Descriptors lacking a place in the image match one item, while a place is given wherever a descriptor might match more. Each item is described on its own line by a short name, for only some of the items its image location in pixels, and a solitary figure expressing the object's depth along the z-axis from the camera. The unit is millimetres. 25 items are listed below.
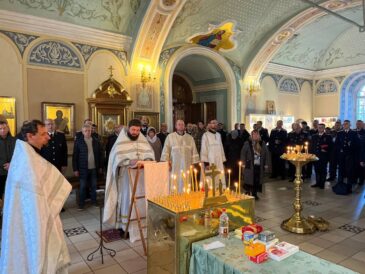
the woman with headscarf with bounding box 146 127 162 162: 6754
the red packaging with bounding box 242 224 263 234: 2605
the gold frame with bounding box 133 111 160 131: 8281
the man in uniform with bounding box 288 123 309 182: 8320
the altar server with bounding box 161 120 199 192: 5500
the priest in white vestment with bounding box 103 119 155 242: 4133
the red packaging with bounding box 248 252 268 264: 2199
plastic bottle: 2666
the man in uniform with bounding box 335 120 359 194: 7141
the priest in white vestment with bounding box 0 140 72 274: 2383
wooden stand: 3778
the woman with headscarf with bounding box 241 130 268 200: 6203
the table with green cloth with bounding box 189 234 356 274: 2090
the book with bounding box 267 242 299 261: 2266
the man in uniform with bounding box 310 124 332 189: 7504
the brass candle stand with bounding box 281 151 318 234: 4320
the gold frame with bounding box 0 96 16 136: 6398
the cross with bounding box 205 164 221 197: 2842
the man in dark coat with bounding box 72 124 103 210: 5848
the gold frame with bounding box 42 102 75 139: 6922
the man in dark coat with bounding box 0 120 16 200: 4844
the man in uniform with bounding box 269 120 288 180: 8906
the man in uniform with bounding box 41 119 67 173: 5566
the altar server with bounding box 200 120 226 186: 6230
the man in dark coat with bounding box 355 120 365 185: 7352
